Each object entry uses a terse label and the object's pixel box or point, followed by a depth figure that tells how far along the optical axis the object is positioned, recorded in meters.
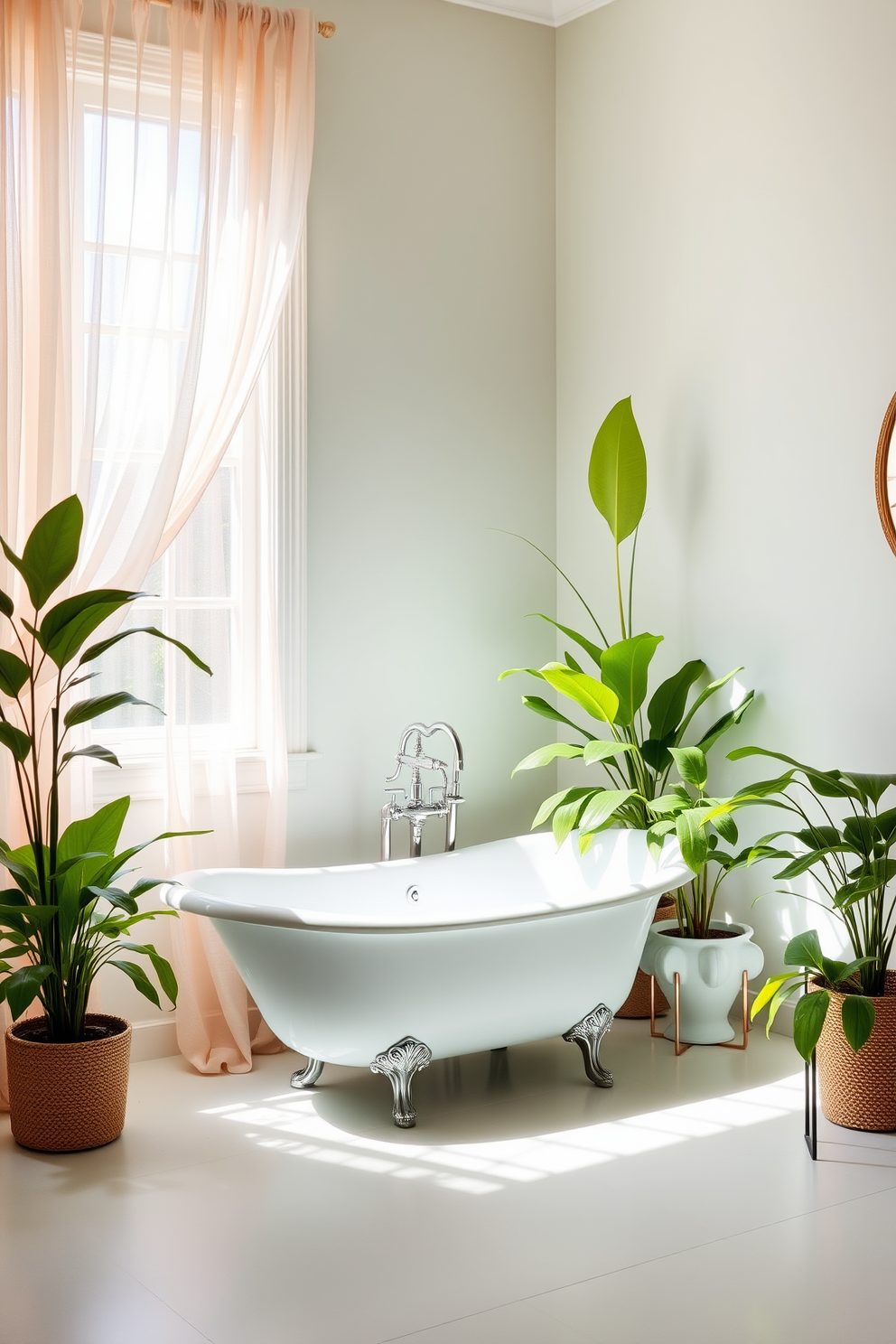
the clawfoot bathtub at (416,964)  2.78
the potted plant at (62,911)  2.71
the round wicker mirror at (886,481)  3.11
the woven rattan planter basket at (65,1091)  2.78
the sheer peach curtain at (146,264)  3.08
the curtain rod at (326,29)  3.50
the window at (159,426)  3.23
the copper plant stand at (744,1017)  3.42
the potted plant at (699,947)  3.31
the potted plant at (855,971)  2.80
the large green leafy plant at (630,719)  3.33
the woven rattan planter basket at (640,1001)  3.79
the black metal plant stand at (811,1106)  2.75
